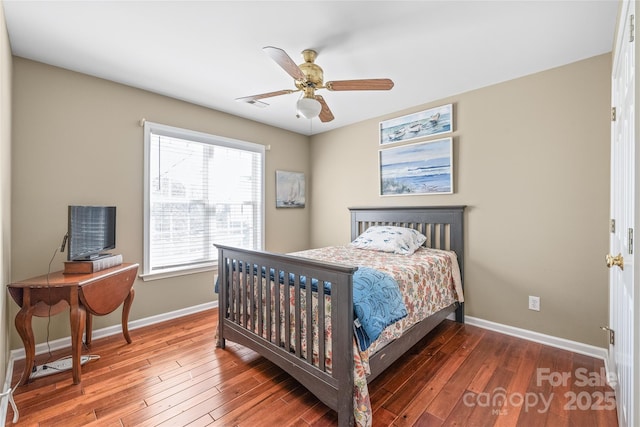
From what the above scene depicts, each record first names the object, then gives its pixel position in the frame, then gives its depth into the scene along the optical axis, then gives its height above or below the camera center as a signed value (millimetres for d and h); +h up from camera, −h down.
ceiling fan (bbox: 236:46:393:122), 1906 +902
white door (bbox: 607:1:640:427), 1035 -84
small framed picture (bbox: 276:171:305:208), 4027 +340
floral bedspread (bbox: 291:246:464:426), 1478 -583
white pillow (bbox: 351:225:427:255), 2793 -284
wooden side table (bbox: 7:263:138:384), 1848 -608
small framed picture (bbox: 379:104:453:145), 2959 +989
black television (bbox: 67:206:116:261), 2070 -158
